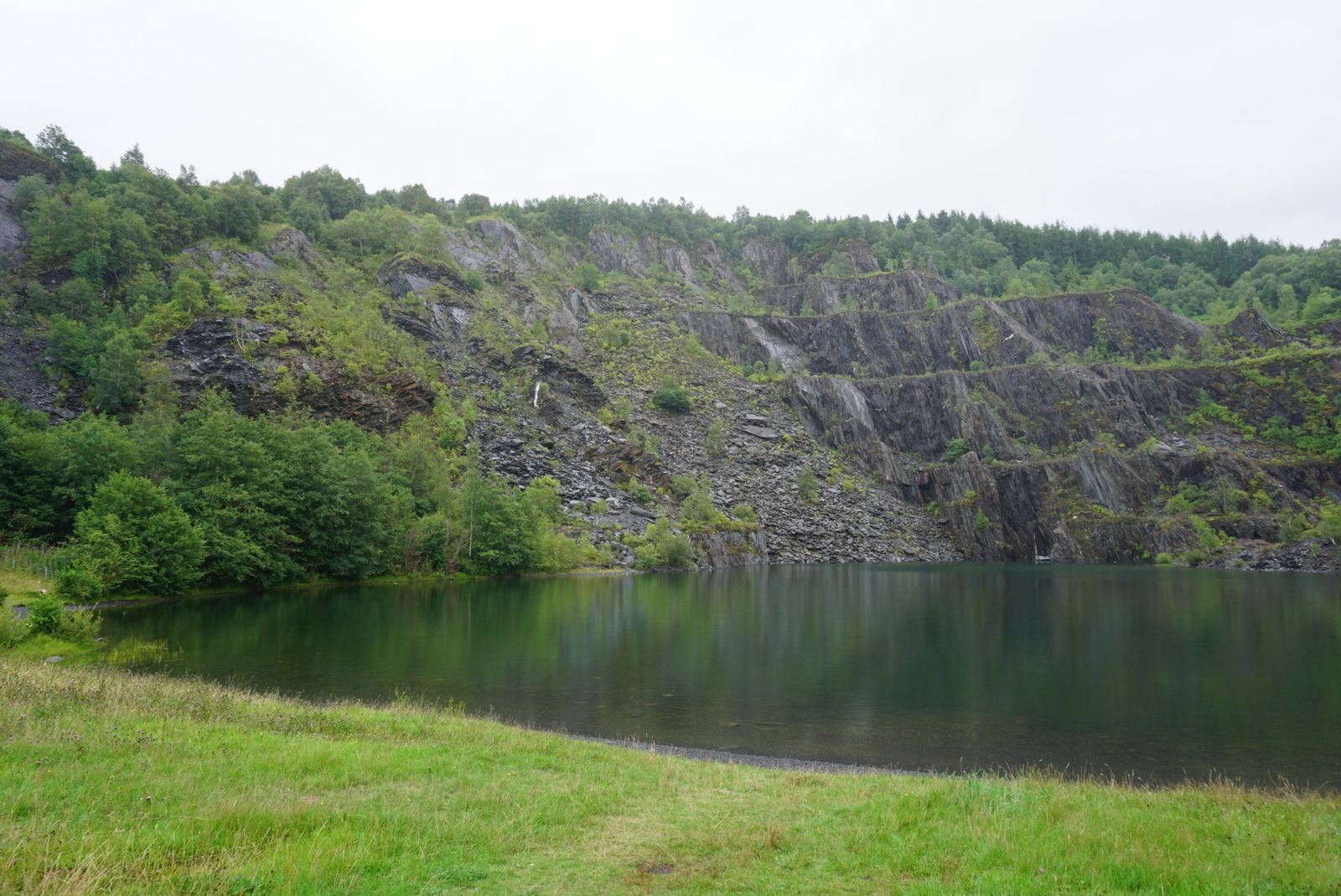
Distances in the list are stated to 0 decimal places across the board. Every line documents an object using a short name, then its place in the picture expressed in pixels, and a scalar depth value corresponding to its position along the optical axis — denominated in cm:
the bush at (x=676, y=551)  9088
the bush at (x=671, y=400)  12744
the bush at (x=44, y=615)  2817
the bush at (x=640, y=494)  10219
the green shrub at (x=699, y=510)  10219
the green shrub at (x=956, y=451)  13312
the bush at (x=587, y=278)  15975
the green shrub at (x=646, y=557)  8781
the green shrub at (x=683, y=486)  10688
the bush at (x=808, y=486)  11756
